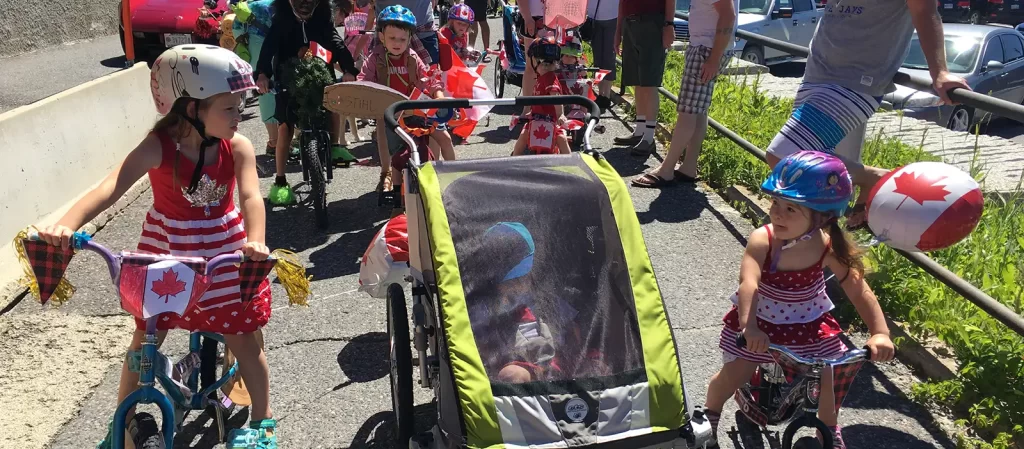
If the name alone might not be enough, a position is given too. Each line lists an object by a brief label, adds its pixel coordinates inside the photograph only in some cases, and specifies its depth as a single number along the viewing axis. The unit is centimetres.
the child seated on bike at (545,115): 621
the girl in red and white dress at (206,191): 309
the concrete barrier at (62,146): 559
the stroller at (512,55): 1034
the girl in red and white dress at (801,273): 304
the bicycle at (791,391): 293
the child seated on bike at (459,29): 967
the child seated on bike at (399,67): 618
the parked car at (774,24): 1458
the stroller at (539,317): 281
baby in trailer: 289
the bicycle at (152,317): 276
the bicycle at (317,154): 619
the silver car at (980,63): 1052
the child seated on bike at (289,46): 652
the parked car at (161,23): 1230
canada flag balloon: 326
